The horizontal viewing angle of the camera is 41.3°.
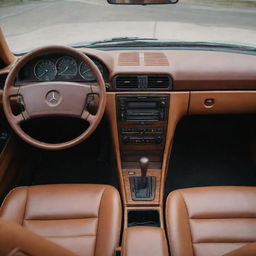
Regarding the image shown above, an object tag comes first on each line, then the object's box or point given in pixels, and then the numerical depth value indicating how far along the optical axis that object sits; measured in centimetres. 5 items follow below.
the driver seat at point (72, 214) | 162
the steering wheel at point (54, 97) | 186
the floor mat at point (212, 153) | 283
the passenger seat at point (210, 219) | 159
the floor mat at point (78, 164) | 284
